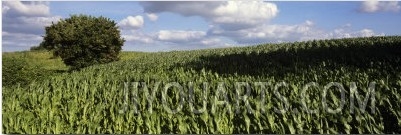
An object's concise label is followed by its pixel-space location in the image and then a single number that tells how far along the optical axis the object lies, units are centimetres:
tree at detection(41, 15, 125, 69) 3962
